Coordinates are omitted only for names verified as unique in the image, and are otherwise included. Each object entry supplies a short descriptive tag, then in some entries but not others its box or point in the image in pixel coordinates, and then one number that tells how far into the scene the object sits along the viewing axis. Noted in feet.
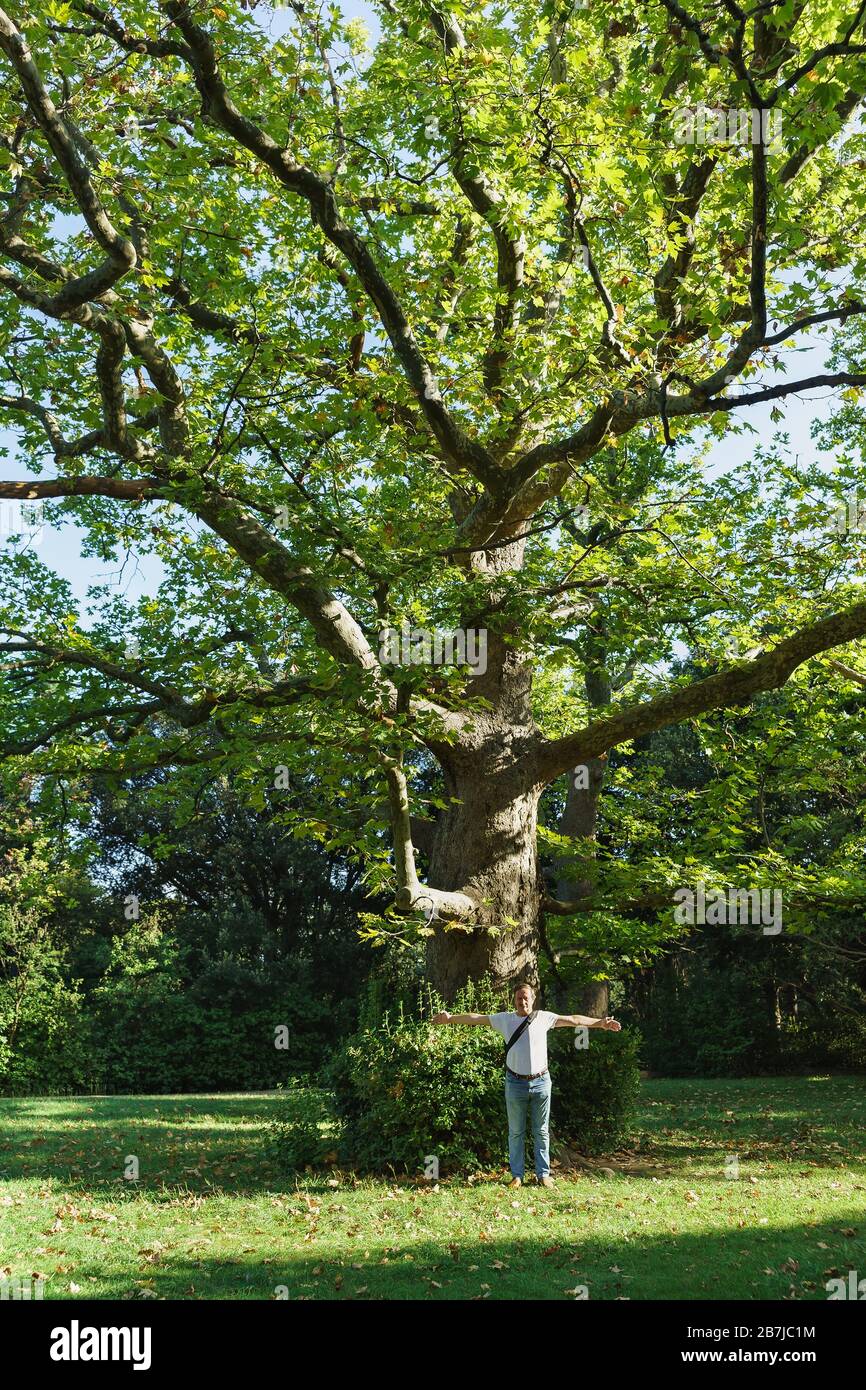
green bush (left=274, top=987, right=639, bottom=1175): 33.63
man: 30.81
